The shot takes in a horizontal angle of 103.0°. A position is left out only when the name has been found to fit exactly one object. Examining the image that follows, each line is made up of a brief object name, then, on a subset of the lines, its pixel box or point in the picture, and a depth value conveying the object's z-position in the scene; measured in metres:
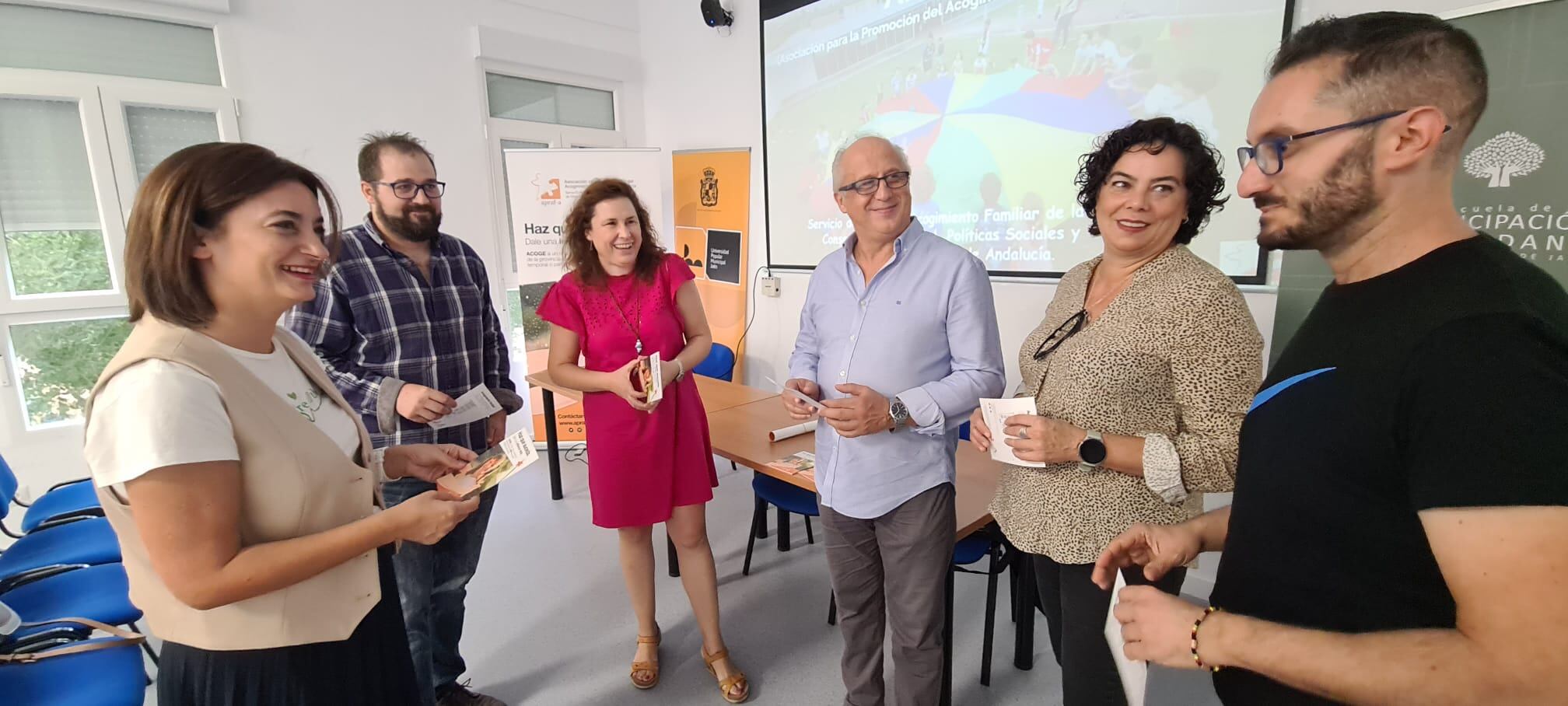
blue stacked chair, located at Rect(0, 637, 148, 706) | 1.41
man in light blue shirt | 1.49
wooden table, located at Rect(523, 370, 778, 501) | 3.16
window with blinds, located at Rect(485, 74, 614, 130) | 4.76
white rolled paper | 2.48
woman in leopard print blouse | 1.13
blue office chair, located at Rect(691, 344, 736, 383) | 3.96
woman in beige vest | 0.84
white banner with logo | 4.42
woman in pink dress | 1.98
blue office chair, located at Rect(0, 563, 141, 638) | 1.80
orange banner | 4.84
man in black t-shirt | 0.55
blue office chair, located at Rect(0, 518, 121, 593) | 2.10
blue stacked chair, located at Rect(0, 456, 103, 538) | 2.39
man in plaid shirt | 1.68
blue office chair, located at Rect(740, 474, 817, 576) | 2.51
